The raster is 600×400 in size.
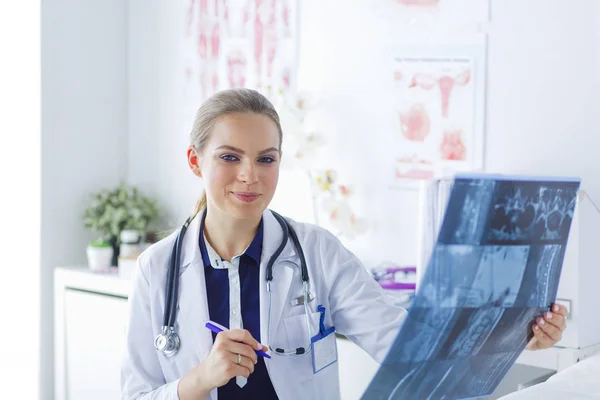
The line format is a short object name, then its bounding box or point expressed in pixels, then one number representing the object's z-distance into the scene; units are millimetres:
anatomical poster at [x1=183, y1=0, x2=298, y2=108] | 2656
